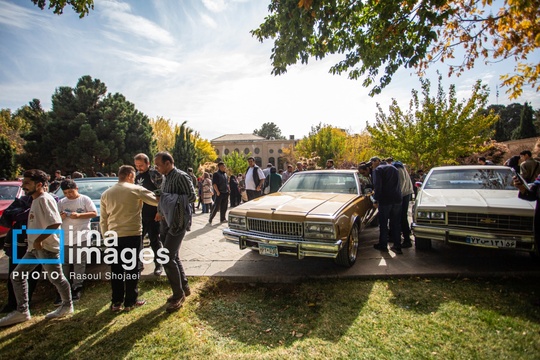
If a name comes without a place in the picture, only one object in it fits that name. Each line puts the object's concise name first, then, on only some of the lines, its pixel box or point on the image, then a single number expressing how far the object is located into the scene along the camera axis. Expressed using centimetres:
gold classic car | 372
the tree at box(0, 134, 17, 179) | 2011
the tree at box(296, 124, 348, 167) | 2906
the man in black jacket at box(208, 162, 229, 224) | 788
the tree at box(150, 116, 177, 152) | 3681
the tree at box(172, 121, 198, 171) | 2767
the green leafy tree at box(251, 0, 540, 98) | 436
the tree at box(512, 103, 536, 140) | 3825
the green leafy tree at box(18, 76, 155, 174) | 2230
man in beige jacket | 326
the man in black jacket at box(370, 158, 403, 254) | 498
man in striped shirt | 321
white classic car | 385
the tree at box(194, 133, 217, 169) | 3841
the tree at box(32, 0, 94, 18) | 389
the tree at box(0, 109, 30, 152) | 3098
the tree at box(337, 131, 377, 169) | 3060
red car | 702
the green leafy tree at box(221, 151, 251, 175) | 2612
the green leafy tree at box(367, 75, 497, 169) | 1466
